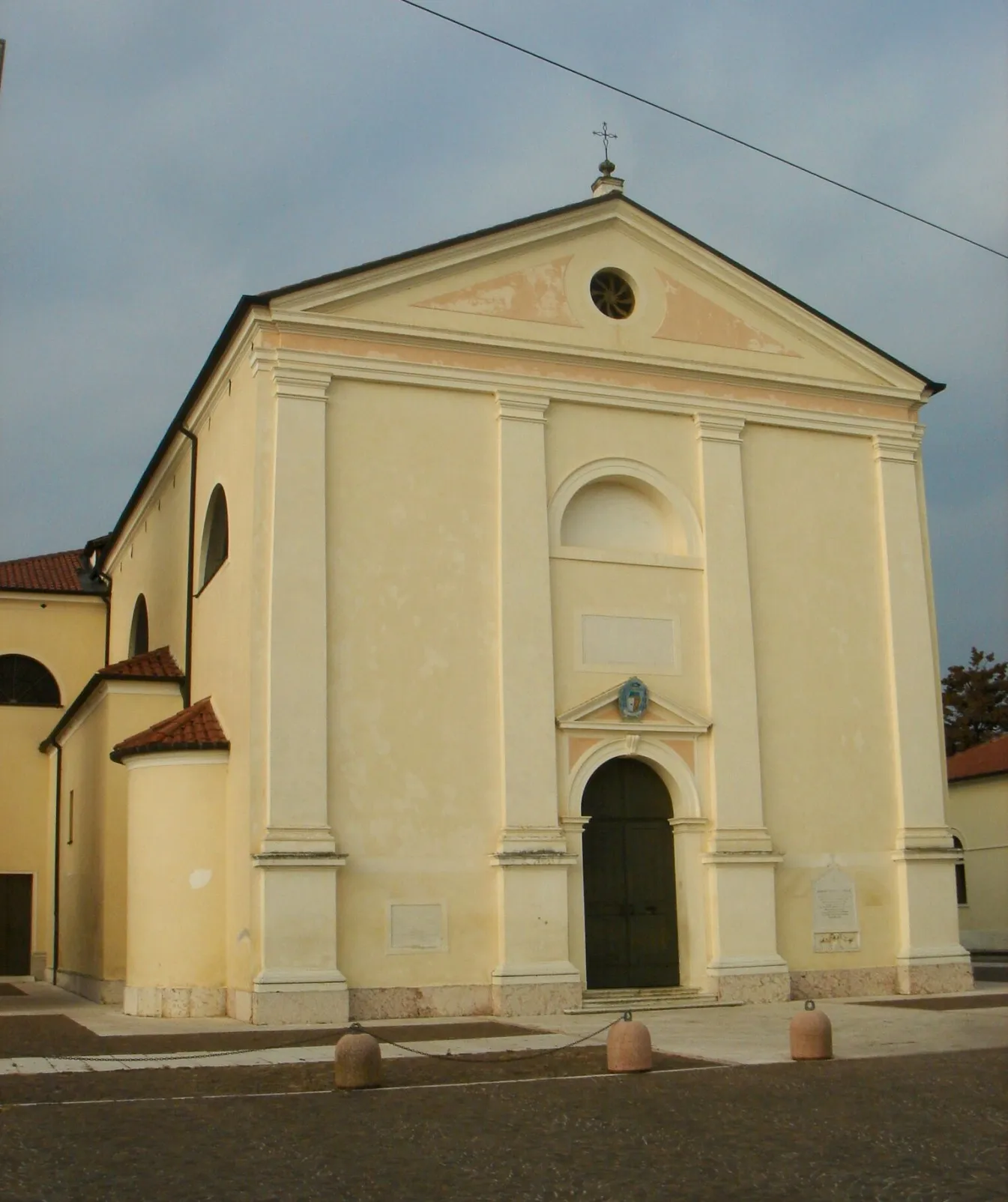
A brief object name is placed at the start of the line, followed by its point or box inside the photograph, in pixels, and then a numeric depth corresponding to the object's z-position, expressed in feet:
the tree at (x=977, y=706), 169.07
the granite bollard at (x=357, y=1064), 36.45
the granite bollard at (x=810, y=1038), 41.29
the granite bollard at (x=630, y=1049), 39.24
